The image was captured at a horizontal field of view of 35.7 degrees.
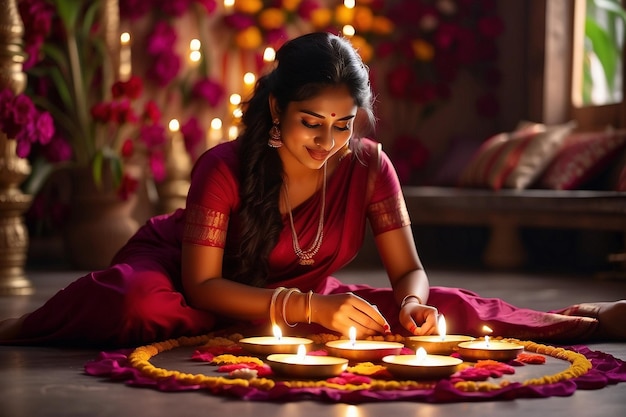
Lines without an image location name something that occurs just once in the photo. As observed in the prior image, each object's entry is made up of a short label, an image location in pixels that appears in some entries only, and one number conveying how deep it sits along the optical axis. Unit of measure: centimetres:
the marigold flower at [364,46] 619
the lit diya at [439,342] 242
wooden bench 489
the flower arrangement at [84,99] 511
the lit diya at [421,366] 212
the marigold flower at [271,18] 605
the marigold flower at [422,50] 641
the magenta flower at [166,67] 570
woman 252
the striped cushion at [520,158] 546
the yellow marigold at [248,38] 600
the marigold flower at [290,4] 607
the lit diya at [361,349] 232
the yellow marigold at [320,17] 618
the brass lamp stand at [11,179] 404
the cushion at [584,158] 513
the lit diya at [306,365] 212
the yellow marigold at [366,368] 223
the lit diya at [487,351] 237
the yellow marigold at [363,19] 627
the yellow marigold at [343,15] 623
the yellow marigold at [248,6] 600
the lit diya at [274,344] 239
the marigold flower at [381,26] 630
